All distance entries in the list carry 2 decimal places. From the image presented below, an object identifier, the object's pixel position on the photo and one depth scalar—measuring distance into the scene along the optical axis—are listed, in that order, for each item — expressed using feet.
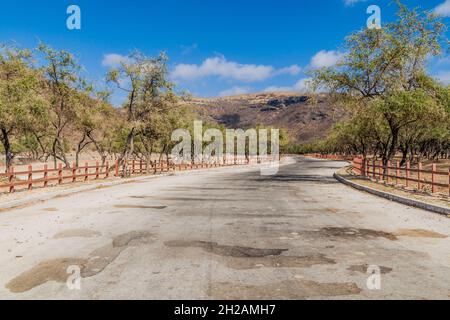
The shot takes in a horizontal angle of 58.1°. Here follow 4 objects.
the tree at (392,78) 72.33
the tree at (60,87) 107.45
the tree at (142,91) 102.42
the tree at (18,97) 81.25
